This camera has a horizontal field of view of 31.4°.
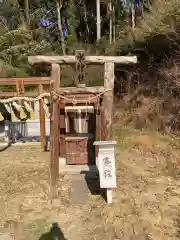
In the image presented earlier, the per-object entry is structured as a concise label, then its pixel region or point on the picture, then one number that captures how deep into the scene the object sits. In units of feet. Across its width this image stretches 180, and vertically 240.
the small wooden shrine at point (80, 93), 16.99
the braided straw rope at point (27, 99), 25.04
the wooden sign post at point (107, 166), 15.51
